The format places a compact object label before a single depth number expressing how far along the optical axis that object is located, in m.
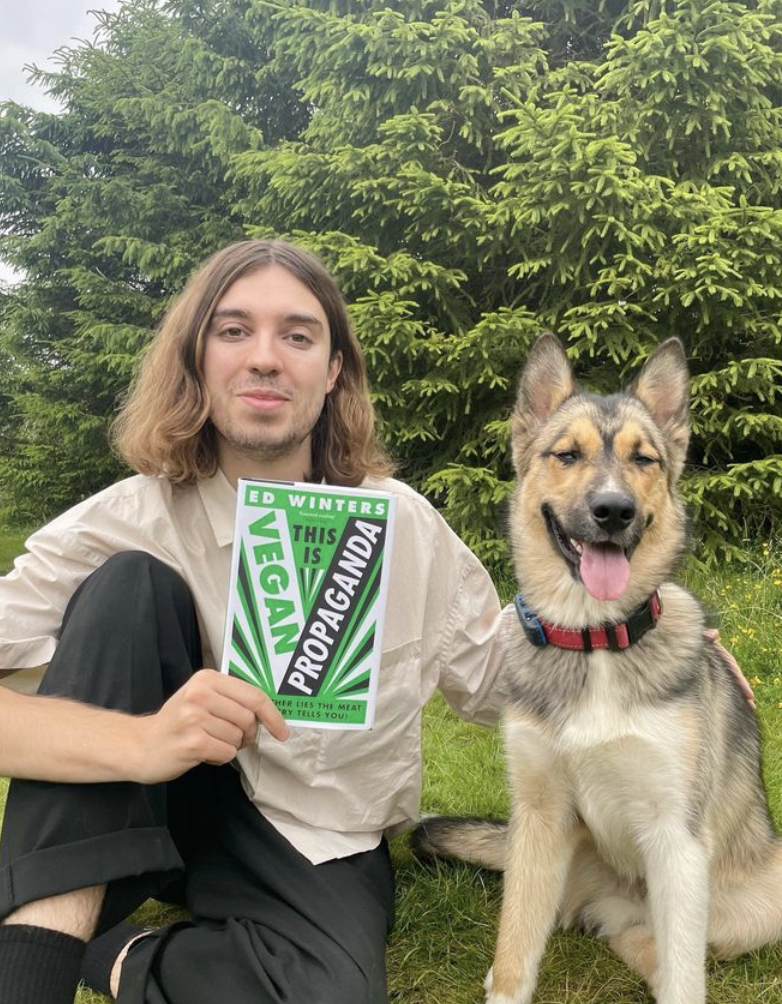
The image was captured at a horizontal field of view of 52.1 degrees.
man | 1.67
